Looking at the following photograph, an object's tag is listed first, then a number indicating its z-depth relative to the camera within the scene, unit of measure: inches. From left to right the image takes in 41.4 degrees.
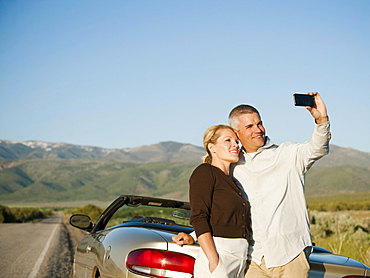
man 129.3
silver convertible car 134.5
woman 122.3
